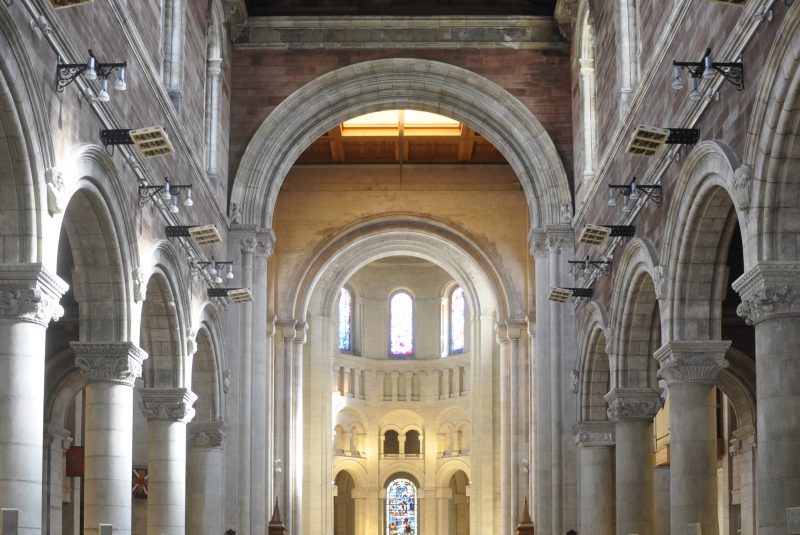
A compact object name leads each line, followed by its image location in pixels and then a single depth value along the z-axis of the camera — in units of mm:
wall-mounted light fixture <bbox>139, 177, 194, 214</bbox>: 21281
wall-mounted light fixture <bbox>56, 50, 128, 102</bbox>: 16391
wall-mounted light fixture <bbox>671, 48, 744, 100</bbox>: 16469
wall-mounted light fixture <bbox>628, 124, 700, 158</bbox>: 18828
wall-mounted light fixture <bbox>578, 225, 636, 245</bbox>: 23562
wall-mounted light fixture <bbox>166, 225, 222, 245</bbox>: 23375
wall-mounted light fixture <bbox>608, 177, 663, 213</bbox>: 21203
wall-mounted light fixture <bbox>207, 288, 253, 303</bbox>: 27672
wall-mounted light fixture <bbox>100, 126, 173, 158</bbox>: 18609
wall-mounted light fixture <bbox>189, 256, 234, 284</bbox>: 25959
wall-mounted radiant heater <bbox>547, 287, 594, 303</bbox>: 28016
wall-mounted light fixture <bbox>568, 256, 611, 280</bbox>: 25991
